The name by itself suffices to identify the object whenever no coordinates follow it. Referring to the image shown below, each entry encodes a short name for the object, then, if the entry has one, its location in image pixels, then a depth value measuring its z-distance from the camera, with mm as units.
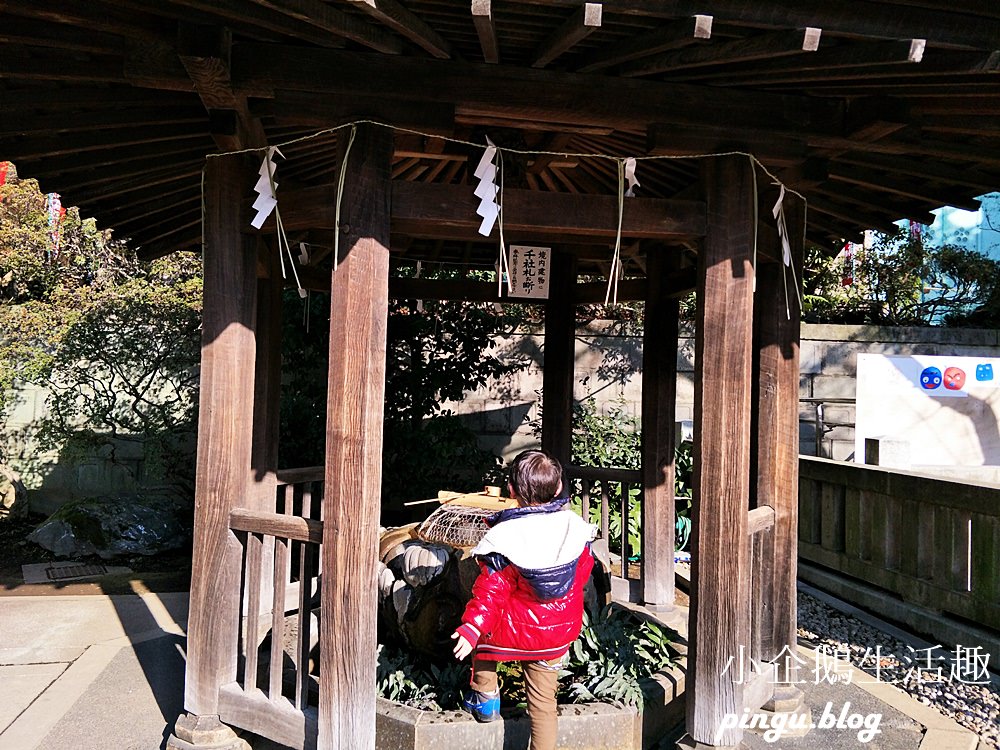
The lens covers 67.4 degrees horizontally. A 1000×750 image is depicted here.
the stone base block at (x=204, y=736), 3467
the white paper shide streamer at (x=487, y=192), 3230
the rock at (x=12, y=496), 8711
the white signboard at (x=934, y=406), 7852
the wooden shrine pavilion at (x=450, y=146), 2789
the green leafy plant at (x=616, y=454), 7684
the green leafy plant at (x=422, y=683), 3424
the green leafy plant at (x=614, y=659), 3510
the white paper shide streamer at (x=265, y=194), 3475
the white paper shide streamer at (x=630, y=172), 3539
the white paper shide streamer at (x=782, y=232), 3975
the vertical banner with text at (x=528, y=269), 5688
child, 2982
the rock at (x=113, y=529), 7637
